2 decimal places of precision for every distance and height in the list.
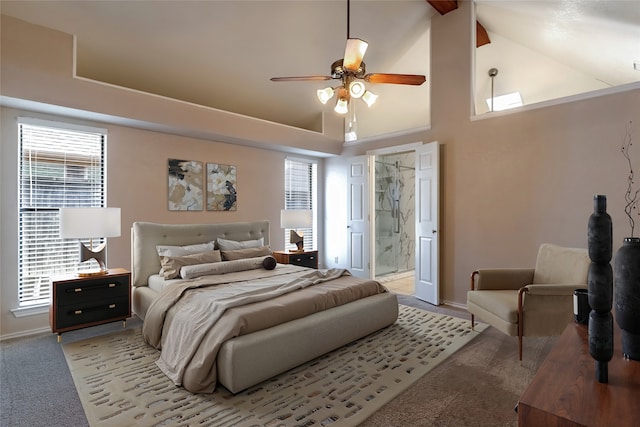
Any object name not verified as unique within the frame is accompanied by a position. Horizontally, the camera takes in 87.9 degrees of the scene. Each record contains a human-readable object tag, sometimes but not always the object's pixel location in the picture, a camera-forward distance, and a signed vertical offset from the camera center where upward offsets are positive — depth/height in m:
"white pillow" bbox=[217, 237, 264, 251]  4.38 -0.44
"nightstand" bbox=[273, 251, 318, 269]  5.00 -0.71
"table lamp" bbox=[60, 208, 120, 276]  3.18 -0.13
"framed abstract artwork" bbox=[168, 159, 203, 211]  4.50 +0.37
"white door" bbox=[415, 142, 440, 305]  4.52 -0.15
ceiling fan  2.77 +1.20
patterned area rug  2.04 -1.26
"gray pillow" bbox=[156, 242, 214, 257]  3.90 -0.45
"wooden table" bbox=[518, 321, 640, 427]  1.02 -0.63
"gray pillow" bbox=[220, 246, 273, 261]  4.20 -0.54
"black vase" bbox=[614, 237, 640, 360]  1.21 -0.31
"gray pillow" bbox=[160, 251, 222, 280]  3.65 -0.57
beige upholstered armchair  2.76 -0.76
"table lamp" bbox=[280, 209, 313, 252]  5.07 -0.11
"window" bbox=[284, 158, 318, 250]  5.98 +0.42
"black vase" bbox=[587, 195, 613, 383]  1.18 -0.27
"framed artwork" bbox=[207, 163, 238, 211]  4.86 +0.37
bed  2.31 -0.89
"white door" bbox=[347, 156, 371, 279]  5.75 -0.10
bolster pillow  3.56 -0.63
